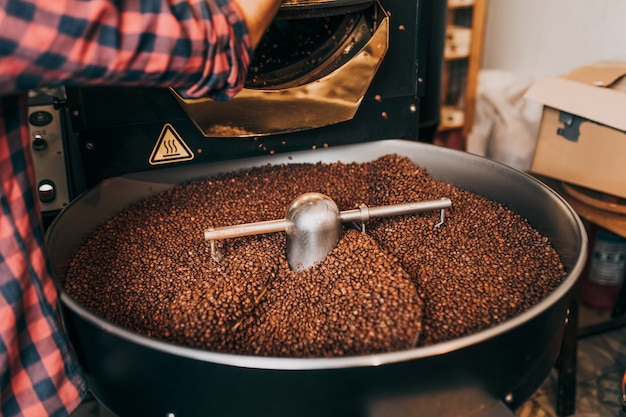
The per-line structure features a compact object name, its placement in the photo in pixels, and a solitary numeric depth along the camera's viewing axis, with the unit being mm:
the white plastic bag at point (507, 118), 2418
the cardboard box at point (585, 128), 1574
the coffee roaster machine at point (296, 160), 784
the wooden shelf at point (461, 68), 2691
